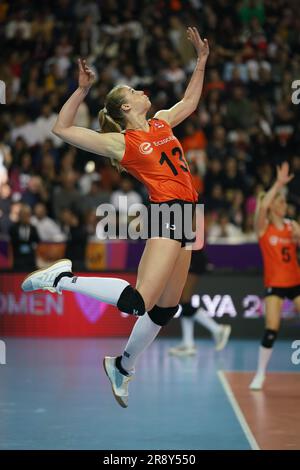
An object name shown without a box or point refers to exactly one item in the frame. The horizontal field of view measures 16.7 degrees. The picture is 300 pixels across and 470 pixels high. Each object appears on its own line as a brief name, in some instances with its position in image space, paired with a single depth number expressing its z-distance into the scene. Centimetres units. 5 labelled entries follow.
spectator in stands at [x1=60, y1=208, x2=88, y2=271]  1530
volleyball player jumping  728
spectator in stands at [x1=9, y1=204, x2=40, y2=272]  1542
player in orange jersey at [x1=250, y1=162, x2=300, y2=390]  1145
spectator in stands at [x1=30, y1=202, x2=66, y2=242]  1591
